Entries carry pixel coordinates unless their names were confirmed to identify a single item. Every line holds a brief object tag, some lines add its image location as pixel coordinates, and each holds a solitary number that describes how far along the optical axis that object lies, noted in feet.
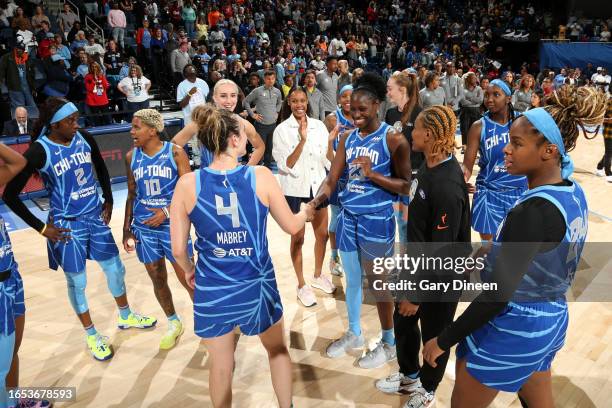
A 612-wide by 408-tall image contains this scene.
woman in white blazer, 12.82
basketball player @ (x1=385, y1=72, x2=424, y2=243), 13.14
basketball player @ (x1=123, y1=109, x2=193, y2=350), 10.75
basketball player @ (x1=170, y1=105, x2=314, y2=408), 7.07
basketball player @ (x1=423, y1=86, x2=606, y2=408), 5.49
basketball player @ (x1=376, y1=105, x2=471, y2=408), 7.47
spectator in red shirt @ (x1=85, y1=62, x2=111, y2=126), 28.66
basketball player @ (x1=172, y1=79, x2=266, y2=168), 11.84
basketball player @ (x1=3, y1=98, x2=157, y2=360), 10.11
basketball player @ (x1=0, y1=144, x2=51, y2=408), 7.56
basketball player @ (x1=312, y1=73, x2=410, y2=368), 9.66
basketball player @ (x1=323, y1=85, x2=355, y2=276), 13.67
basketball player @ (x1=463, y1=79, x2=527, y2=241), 12.01
